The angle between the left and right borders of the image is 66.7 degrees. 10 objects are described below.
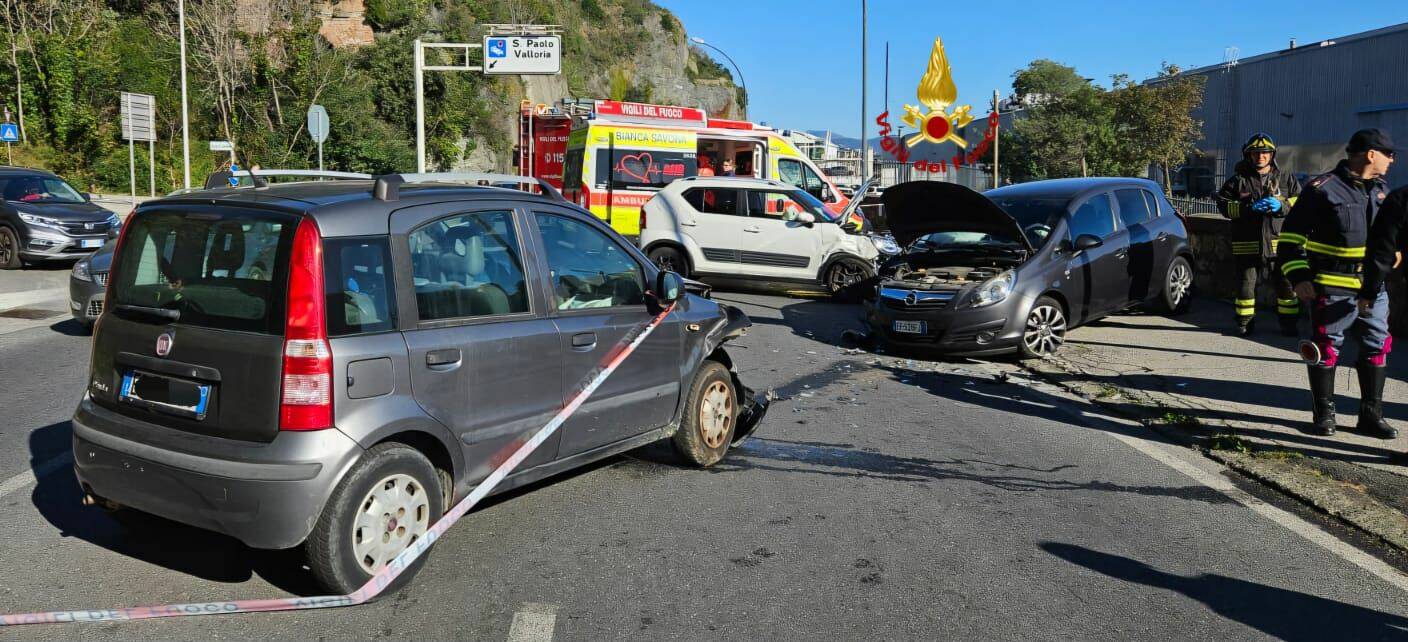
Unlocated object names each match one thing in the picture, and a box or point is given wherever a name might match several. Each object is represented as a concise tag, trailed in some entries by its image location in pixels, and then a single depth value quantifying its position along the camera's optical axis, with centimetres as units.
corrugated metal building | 3775
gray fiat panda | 397
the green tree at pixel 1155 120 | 4112
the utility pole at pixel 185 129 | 2983
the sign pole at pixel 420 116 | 2744
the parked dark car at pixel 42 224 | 1694
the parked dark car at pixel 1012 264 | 1017
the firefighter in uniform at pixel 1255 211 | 1071
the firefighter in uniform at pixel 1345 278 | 690
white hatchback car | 1504
